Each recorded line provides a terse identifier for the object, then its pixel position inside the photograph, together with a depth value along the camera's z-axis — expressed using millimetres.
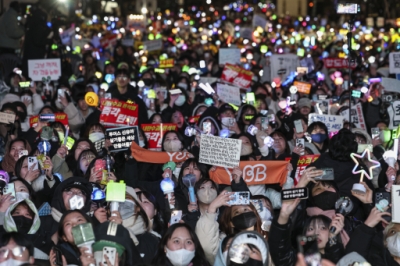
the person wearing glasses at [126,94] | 14266
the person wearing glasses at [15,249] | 6867
